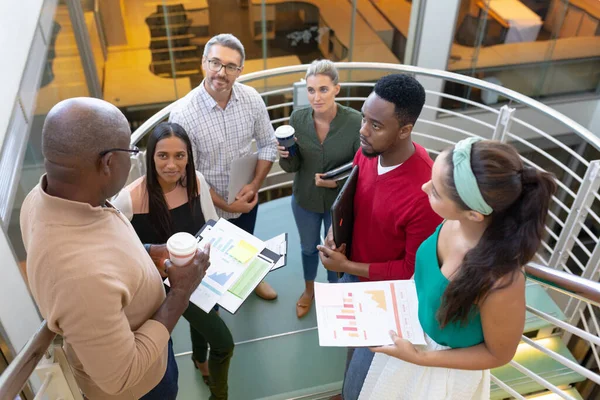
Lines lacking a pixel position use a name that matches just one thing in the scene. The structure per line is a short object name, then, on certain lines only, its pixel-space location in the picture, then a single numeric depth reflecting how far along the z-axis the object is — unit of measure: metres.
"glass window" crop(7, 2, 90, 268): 3.34
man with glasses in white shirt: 2.46
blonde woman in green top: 2.55
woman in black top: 2.15
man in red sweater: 1.89
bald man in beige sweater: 1.22
